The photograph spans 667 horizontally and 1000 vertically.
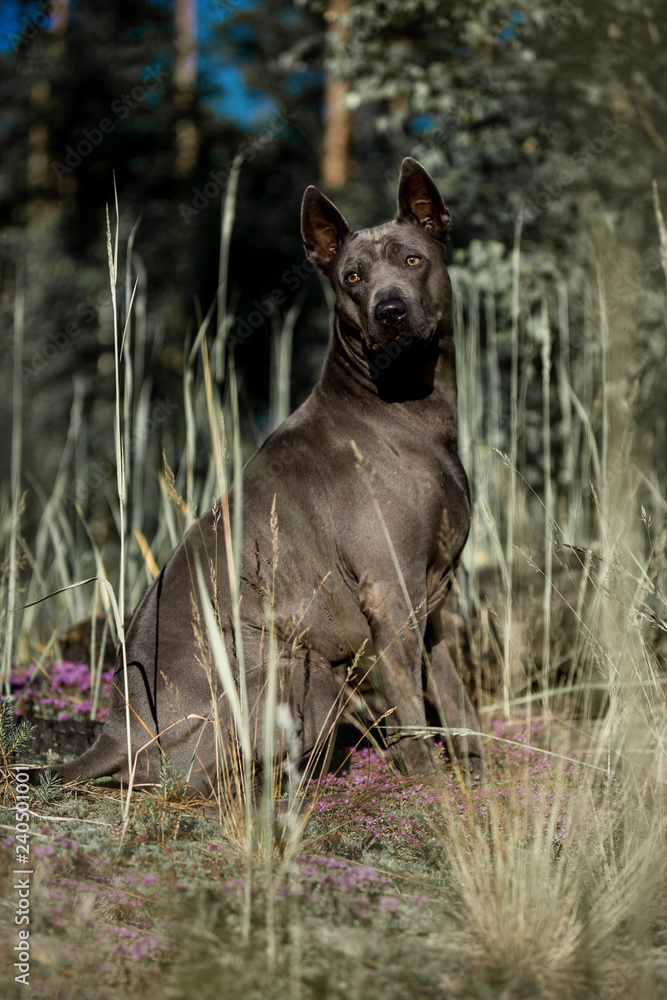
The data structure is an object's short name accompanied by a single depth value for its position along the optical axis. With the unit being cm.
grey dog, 281
